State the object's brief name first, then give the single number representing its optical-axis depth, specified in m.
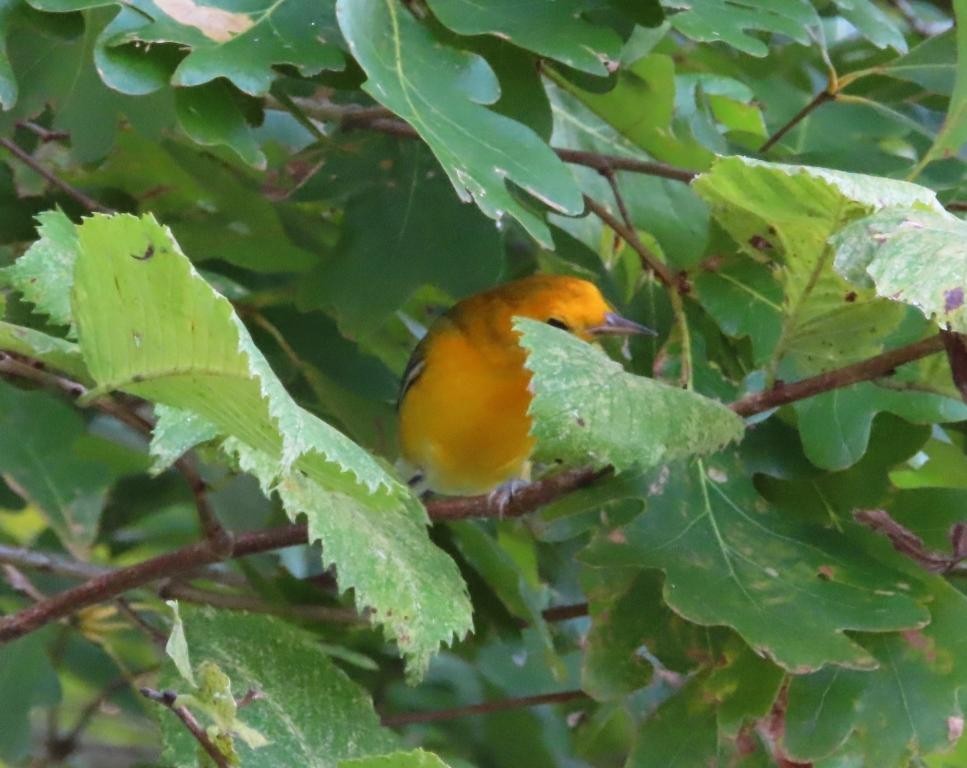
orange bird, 4.55
